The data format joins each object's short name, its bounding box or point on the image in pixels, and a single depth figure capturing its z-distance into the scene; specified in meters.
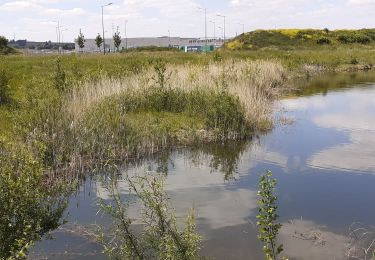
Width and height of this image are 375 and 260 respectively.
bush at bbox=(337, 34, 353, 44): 73.22
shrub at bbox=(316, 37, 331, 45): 71.94
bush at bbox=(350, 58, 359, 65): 44.47
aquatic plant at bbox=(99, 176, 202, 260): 4.61
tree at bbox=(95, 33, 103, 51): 61.09
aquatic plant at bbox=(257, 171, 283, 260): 4.09
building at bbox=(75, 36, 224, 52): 113.12
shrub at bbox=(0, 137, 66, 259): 5.14
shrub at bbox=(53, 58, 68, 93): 14.17
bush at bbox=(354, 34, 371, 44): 73.75
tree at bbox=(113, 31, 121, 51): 56.69
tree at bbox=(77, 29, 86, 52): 62.84
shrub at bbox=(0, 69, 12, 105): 14.96
